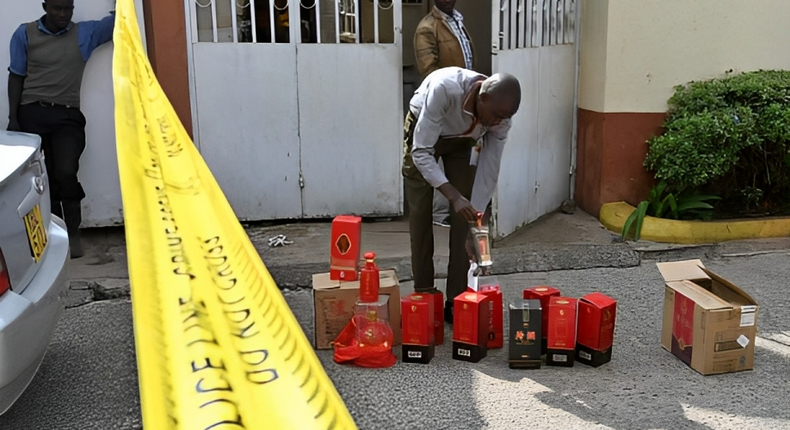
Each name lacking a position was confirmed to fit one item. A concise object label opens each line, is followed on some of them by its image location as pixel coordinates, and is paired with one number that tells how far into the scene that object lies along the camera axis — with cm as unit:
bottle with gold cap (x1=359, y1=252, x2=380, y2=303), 400
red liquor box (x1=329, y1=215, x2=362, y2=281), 420
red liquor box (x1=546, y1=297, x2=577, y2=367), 391
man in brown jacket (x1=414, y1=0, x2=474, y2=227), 566
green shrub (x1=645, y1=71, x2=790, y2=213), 586
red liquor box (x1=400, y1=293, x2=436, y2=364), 395
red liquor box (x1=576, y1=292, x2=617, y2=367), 390
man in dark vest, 553
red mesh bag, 395
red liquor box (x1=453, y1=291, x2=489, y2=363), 398
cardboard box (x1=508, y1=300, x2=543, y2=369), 391
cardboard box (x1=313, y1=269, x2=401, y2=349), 414
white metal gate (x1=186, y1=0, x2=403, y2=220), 604
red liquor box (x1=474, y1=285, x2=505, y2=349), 412
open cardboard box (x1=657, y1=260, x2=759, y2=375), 381
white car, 279
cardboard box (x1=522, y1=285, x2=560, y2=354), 402
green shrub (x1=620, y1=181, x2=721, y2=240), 607
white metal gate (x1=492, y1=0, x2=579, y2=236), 595
